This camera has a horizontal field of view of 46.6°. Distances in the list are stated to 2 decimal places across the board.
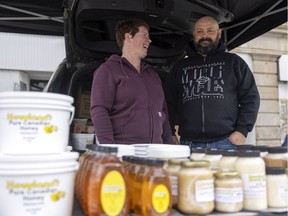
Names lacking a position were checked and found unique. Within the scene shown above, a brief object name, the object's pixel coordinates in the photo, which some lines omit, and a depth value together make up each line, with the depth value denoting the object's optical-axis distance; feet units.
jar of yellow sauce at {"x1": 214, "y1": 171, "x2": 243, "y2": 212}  4.04
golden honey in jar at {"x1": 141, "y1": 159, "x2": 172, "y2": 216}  3.71
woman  6.61
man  8.53
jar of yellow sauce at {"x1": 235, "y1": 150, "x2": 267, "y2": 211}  4.19
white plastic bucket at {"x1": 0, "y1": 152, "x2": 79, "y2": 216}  3.61
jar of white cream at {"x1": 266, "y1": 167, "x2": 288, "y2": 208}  4.28
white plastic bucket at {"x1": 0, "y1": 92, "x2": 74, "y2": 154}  3.86
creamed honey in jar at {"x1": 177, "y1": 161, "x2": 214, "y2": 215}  3.96
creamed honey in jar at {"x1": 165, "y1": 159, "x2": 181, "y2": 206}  4.14
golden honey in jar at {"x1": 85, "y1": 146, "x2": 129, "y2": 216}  3.70
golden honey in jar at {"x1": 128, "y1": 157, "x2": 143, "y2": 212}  4.04
